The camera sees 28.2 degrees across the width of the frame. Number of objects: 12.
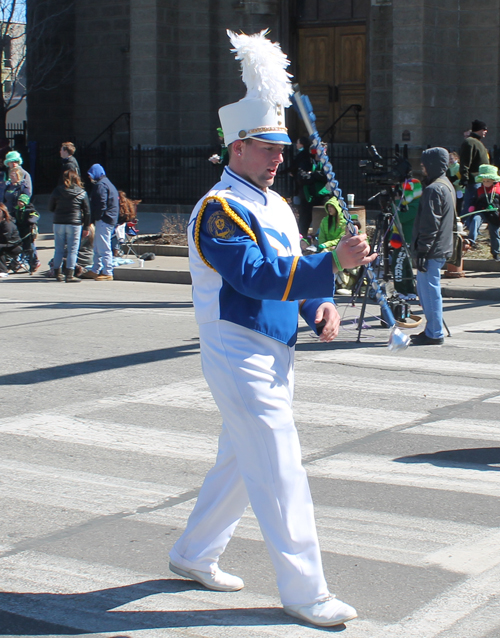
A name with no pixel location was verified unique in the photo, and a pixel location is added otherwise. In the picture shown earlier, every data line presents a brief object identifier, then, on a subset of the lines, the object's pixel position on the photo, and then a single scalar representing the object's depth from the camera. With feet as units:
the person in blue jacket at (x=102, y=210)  50.80
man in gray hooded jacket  32.71
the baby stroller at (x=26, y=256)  55.83
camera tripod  34.02
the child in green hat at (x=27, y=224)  55.26
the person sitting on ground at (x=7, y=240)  53.26
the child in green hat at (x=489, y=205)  52.08
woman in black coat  49.88
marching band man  11.69
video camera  33.55
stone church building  76.48
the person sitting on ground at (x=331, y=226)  43.06
